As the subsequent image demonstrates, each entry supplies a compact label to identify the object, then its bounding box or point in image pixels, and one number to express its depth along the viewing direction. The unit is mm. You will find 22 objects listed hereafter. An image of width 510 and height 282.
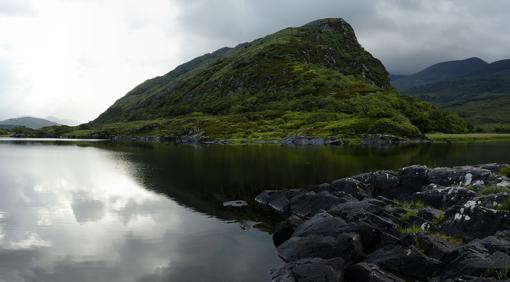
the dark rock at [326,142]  192375
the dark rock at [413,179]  53531
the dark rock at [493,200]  36844
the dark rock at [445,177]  49512
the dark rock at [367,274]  26266
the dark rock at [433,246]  30219
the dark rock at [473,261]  23828
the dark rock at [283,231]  39906
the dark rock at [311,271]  26891
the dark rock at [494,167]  50975
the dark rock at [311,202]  49906
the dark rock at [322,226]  36088
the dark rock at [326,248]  31781
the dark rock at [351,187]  54691
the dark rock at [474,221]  33438
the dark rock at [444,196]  42406
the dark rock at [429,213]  39356
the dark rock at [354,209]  39784
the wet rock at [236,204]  55272
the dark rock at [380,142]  195250
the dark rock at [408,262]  28812
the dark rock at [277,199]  53562
